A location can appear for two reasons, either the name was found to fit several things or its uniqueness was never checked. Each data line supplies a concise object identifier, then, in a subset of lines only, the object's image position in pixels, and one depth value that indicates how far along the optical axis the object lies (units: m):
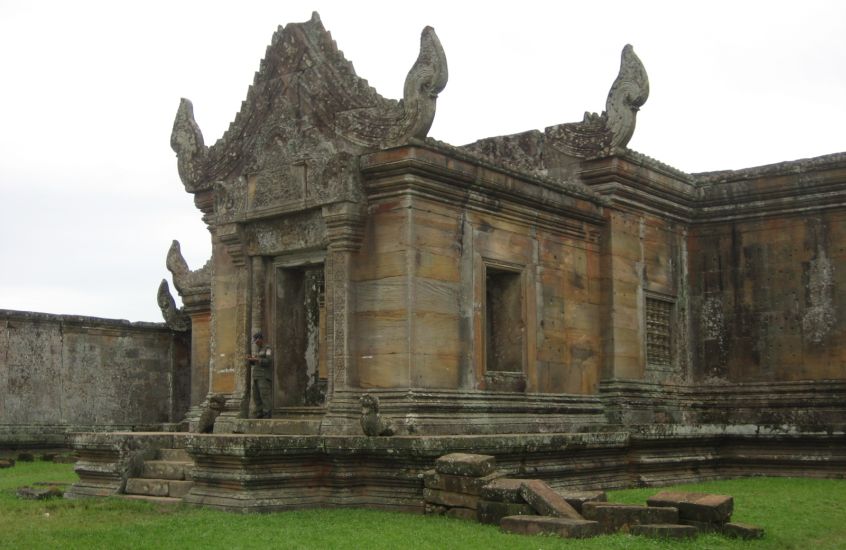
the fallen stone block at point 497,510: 11.42
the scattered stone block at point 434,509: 12.31
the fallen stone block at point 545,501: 11.19
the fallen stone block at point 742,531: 10.87
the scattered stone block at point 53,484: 16.59
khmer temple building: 13.88
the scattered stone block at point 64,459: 22.84
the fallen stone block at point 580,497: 11.60
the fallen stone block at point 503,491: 11.52
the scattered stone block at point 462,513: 12.00
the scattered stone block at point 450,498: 12.02
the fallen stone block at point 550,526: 10.71
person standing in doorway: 15.22
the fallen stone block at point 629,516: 11.00
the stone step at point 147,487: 13.79
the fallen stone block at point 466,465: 11.99
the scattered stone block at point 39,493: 14.57
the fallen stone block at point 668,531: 10.62
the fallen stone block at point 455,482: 11.99
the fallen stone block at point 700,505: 10.98
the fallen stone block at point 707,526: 10.92
